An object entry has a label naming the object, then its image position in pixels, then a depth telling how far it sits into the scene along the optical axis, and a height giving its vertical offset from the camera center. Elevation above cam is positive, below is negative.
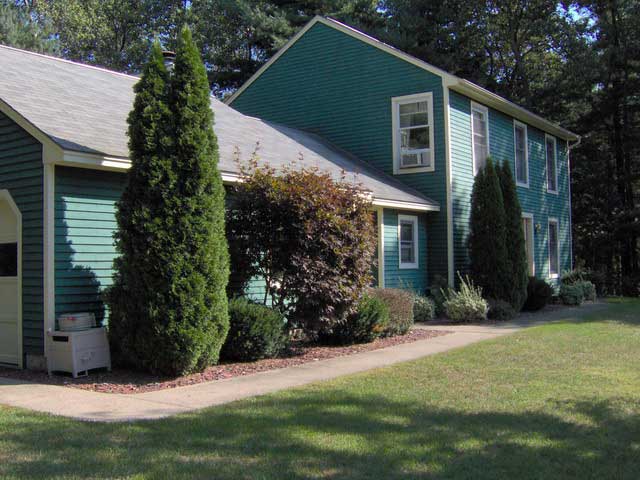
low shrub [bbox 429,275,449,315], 16.75 -0.67
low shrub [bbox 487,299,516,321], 15.84 -1.14
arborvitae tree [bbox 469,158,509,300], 16.45 +0.64
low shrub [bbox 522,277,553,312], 18.09 -0.85
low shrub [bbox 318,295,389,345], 11.83 -1.07
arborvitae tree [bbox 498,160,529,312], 16.66 +0.54
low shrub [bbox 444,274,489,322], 15.30 -0.99
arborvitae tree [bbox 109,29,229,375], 8.31 +0.46
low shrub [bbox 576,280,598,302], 21.20 -0.92
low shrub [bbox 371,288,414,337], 12.82 -0.85
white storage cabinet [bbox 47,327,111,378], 8.48 -1.05
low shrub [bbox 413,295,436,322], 15.83 -1.07
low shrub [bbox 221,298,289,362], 9.67 -0.95
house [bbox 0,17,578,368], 9.09 +2.50
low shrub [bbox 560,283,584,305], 20.19 -0.98
